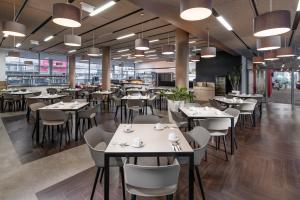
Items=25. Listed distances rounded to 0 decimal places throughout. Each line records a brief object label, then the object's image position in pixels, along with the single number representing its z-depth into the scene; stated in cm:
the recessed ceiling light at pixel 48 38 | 938
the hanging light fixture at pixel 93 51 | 795
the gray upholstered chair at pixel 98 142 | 213
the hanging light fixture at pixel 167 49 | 766
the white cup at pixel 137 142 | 200
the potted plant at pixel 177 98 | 566
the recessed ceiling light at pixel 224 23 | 575
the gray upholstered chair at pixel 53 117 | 415
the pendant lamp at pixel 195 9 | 242
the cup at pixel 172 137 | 216
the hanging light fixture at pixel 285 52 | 663
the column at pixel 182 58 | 784
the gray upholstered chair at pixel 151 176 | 155
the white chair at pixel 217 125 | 362
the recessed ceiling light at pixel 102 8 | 525
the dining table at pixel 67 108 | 450
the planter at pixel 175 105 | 560
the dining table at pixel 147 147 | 185
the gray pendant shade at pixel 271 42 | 450
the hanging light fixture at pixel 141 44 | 596
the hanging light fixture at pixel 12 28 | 430
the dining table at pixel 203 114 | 382
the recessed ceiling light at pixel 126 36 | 881
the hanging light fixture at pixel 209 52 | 701
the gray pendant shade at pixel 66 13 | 307
